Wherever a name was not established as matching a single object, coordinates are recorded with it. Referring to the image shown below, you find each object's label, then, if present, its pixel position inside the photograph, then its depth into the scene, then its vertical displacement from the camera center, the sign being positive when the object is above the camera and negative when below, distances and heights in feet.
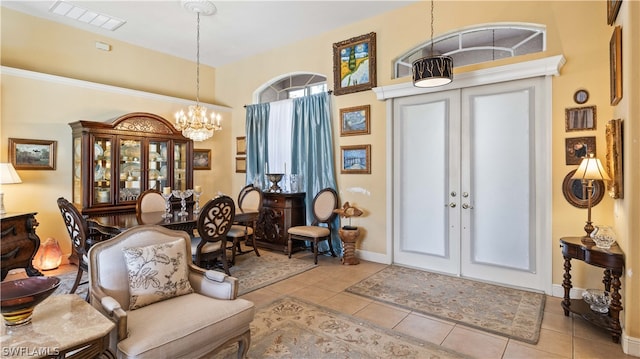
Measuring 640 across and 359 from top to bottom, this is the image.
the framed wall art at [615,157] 8.66 +0.59
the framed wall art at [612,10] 9.04 +4.84
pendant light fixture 11.14 +3.77
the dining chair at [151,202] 14.47 -0.99
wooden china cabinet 15.44 +1.03
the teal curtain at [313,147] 17.12 +1.78
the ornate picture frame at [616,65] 8.75 +3.16
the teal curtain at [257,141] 20.17 +2.40
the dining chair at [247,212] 15.38 -1.54
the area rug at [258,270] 12.53 -3.99
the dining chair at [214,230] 12.16 -1.89
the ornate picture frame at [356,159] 15.99 +1.03
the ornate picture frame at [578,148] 10.80 +1.02
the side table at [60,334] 4.48 -2.26
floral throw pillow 7.08 -2.10
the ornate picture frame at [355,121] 15.96 +2.92
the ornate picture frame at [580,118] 10.78 +2.02
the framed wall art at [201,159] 21.11 +1.36
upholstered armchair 5.89 -2.59
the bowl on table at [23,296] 4.75 -1.72
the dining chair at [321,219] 15.94 -1.99
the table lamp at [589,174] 9.13 +0.13
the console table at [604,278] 8.35 -2.67
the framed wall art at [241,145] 21.65 +2.32
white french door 12.07 -0.08
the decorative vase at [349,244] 15.17 -3.02
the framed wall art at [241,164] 21.79 +1.05
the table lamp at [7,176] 12.31 +0.18
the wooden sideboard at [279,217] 17.38 -2.04
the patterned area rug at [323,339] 7.87 -4.16
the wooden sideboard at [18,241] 11.62 -2.25
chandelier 14.32 +2.66
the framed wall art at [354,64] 15.69 +5.70
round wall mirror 10.68 -0.45
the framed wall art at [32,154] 14.37 +1.21
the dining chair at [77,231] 10.81 -1.71
